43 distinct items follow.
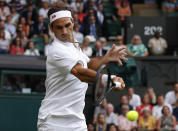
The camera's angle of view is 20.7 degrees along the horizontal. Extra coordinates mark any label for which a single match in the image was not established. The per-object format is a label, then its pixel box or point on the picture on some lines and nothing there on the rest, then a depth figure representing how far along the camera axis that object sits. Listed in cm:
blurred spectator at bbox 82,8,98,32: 1481
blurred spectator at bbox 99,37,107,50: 1364
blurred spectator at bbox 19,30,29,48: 1350
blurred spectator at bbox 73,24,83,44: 1414
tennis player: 454
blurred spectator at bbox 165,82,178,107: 1257
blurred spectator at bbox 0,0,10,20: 1507
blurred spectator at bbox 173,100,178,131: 1228
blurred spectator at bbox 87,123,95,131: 1159
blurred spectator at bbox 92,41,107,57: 1347
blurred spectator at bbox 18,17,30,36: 1453
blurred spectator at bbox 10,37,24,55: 1323
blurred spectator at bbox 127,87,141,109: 1245
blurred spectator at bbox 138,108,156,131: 1192
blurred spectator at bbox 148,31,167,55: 1435
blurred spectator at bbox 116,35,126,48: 1334
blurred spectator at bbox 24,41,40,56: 1317
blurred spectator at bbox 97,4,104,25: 1545
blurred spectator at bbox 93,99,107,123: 1218
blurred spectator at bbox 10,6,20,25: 1507
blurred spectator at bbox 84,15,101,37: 1475
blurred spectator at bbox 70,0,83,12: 1612
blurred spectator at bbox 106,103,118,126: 1199
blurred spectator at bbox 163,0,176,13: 1651
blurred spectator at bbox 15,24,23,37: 1393
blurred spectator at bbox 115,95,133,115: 1216
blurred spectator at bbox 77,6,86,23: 1549
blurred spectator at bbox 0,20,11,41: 1370
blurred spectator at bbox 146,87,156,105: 1270
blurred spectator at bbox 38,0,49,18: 1548
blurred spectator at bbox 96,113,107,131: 1190
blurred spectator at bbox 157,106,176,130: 1190
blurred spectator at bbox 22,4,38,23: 1526
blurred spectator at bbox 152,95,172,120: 1221
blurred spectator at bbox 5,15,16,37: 1440
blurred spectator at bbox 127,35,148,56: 1351
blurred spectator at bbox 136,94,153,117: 1228
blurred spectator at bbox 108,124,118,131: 1164
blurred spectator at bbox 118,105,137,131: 1185
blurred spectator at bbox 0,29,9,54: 1323
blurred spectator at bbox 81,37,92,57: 1311
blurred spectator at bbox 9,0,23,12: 1583
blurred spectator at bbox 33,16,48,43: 1466
